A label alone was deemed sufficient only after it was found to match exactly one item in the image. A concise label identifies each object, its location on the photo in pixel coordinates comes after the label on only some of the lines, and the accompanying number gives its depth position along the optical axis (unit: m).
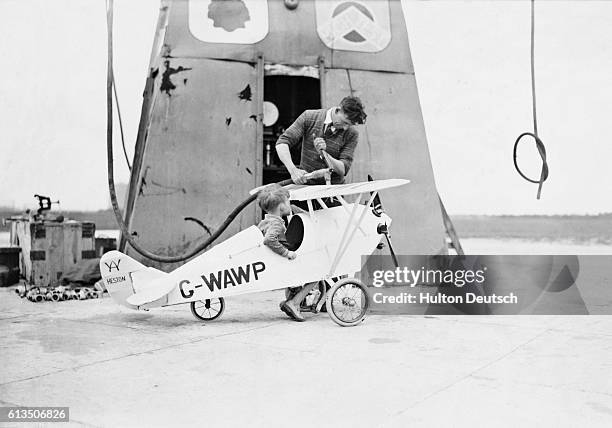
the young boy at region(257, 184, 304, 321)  4.07
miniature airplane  3.93
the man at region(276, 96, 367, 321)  4.35
